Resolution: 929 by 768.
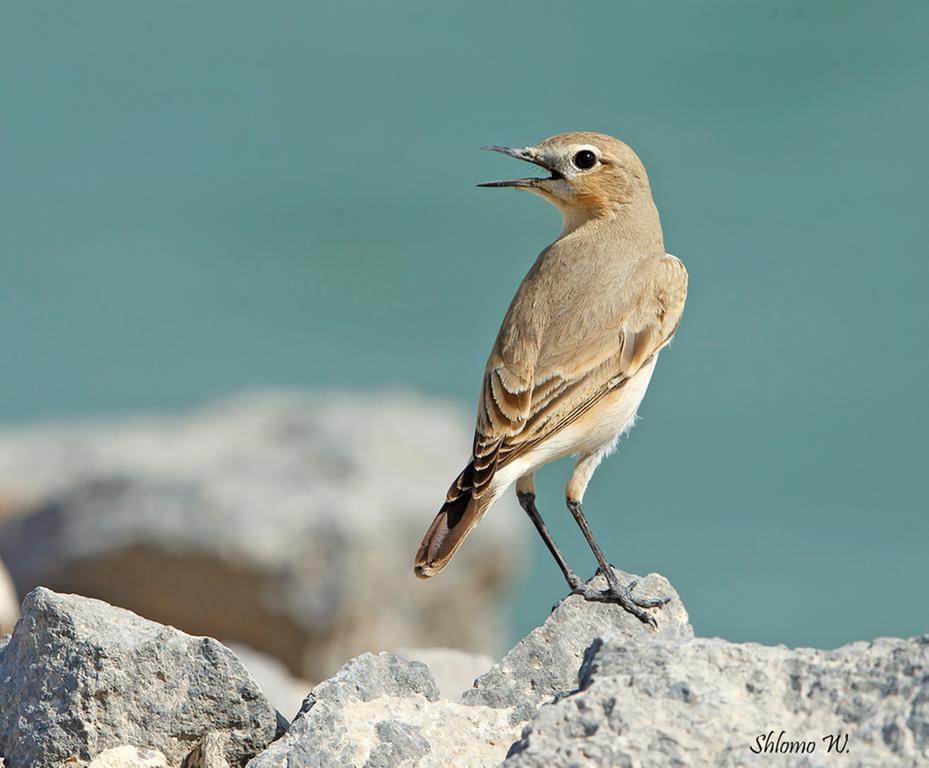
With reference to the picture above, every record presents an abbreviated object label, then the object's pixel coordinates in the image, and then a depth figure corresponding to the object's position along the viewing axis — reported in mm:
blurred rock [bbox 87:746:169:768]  9766
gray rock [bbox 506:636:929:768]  7859
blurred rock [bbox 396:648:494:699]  14352
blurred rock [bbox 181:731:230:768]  9795
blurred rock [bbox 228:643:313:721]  15250
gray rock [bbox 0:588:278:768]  9867
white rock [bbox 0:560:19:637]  13969
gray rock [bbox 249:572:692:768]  9375
